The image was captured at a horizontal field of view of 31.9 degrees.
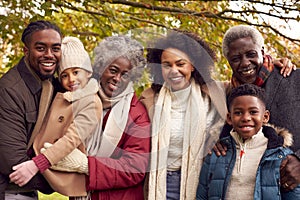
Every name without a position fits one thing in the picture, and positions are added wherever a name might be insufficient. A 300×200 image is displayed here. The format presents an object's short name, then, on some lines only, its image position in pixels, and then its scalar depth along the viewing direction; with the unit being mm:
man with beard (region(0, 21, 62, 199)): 3016
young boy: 2904
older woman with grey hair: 3053
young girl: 2975
